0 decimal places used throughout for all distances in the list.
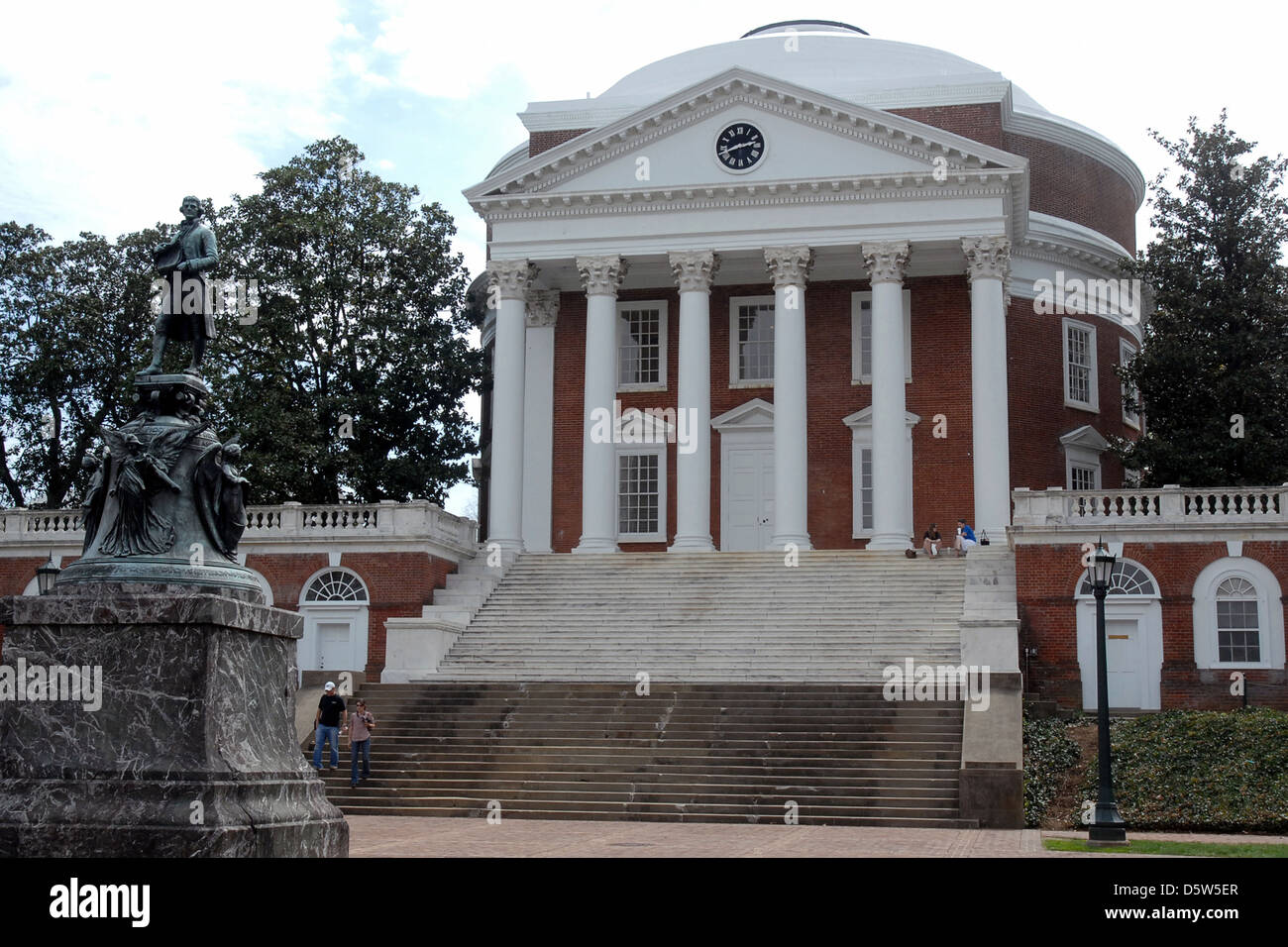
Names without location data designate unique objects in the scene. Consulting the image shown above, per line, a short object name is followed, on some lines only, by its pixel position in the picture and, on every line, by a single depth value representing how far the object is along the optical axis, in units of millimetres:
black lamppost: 19328
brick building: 39719
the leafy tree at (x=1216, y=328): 38875
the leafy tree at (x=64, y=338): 47750
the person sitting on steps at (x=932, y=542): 36938
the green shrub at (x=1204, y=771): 22297
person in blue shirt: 37062
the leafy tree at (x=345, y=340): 44344
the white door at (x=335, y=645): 37125
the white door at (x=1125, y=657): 32281
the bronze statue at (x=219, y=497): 12336
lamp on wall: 23147
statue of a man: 13156
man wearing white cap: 25656
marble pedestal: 10922
